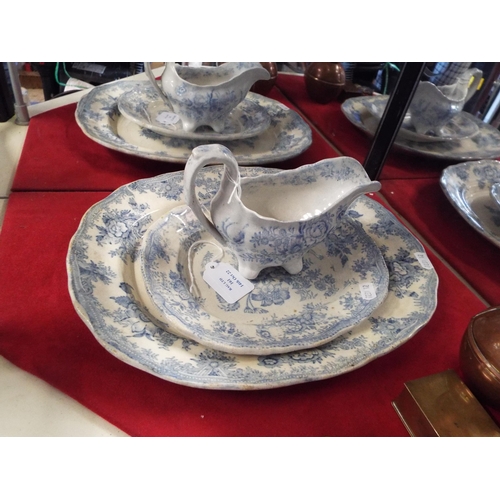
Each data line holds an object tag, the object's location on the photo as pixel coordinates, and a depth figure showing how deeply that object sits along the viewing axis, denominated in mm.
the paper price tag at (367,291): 547
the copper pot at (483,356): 444
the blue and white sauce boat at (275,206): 502
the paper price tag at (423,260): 614
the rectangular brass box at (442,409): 431
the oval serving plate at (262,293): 478
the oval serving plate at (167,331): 428
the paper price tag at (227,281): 552
